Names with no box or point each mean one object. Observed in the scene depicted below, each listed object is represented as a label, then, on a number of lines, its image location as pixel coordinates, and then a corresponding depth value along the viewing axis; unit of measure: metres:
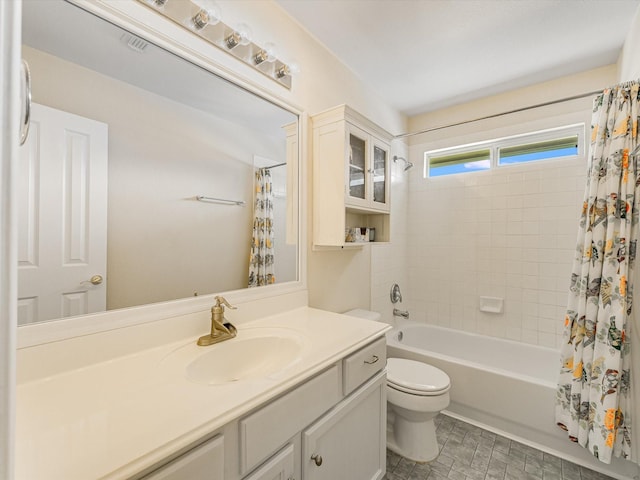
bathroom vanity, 0.57
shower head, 2.65
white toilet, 1.61
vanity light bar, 1.10
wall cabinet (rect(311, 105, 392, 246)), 1.64
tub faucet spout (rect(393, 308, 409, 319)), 2.61
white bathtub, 1.67
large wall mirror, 0.85
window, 2.28
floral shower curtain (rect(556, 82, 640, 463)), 1.39
